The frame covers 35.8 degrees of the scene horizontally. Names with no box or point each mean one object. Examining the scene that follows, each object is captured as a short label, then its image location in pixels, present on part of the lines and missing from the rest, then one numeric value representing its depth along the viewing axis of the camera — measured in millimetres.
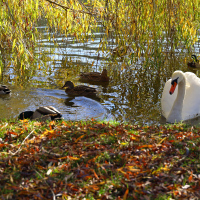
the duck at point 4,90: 8557
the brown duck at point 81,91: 8984
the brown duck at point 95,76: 10319
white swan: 6871
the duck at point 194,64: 11990
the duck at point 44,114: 6078
